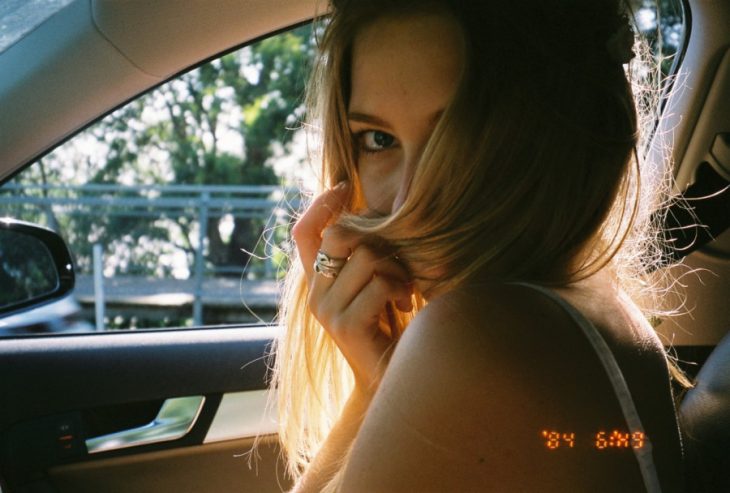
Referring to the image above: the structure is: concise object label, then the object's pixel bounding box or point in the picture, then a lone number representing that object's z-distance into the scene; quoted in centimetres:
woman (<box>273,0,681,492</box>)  101
